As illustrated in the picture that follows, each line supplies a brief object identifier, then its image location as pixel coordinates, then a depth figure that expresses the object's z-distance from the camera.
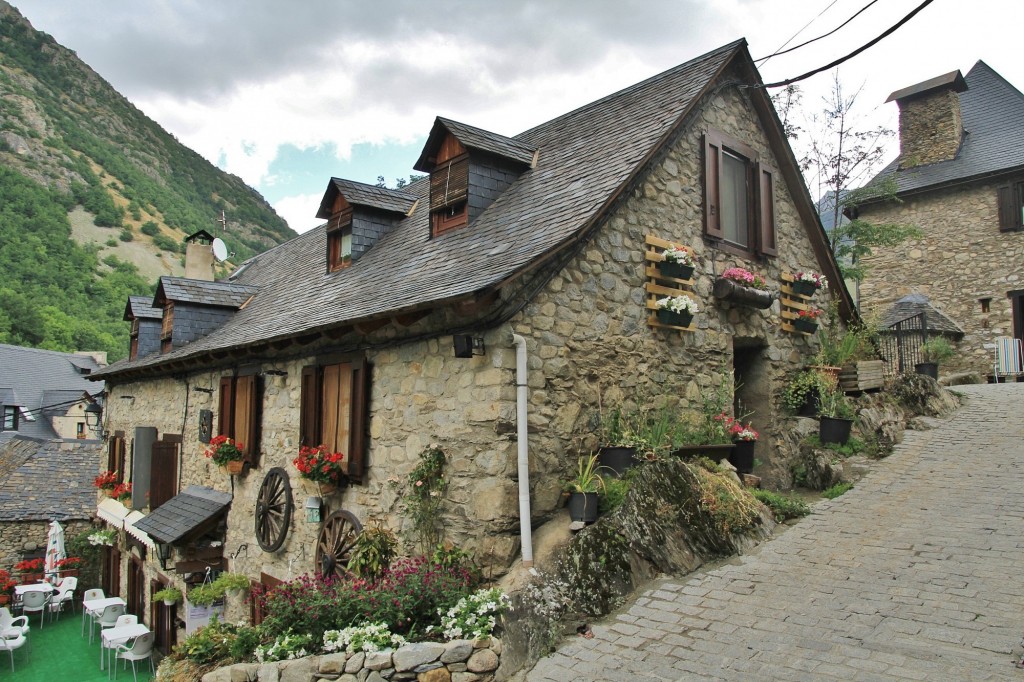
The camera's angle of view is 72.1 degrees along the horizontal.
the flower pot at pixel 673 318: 8.39
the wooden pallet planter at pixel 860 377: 10.85
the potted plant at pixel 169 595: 13.02
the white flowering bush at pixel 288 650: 5.74
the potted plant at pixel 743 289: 9.29
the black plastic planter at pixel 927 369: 14.27
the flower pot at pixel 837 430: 9.81
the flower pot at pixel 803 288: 10.85
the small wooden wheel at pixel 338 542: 8.12
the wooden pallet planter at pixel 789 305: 10.69
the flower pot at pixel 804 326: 10.78
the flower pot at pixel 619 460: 7.32
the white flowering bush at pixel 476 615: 5.68
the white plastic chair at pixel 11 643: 15.59
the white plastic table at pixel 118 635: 14.10
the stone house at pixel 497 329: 6.90
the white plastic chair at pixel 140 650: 14.20
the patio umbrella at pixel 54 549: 20.37
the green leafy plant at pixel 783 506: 7.99
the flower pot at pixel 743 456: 8.80
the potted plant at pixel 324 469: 8.27
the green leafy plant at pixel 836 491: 8.66
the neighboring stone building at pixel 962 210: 18.23
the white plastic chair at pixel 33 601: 18.77
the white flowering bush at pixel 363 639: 5.57
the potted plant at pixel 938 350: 16.49
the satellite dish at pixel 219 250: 17.91
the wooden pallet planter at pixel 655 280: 8.41
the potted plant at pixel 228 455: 10.64
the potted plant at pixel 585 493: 6.74
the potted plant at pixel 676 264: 8.42
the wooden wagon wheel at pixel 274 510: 9.56
